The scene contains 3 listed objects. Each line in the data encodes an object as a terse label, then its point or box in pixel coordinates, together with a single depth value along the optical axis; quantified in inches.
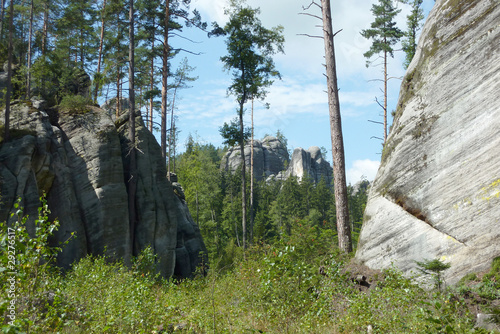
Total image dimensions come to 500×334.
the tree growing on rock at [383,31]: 976.9
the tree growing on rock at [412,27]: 964.6
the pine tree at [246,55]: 849.5
